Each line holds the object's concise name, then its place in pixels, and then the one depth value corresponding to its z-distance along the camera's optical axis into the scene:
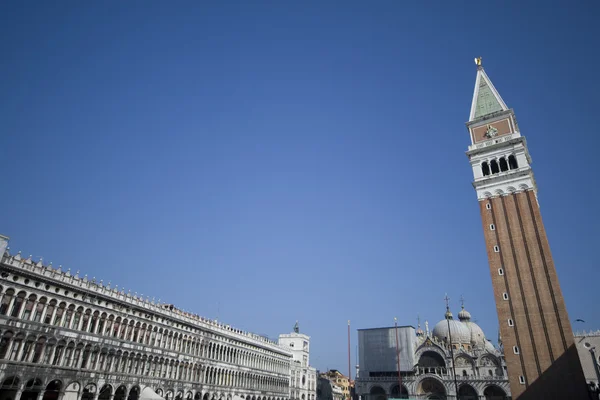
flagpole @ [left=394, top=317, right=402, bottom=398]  70.62
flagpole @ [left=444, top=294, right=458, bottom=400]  85.91
